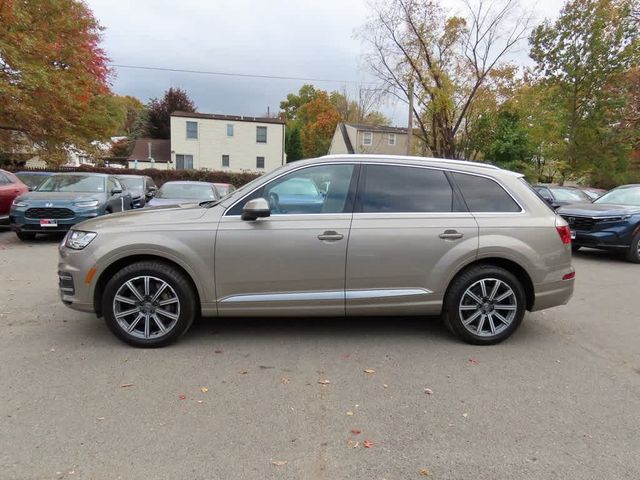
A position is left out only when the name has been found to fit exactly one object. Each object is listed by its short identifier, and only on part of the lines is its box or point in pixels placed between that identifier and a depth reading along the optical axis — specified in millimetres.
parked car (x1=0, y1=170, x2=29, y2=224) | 10703
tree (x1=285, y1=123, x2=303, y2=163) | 57438
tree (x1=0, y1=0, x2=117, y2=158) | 14438
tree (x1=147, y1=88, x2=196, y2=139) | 48812
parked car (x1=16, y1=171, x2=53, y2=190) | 14820
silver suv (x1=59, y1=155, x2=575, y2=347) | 4098
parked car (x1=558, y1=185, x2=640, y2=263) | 9258
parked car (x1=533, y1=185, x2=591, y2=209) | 14180
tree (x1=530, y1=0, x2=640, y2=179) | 24375
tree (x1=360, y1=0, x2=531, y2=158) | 24000
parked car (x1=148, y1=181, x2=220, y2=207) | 10782
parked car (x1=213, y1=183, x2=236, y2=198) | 14230
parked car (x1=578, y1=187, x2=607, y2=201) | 15008
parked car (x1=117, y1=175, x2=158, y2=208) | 14909
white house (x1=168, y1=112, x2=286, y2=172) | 37694
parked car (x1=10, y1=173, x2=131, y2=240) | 9680
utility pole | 22953
